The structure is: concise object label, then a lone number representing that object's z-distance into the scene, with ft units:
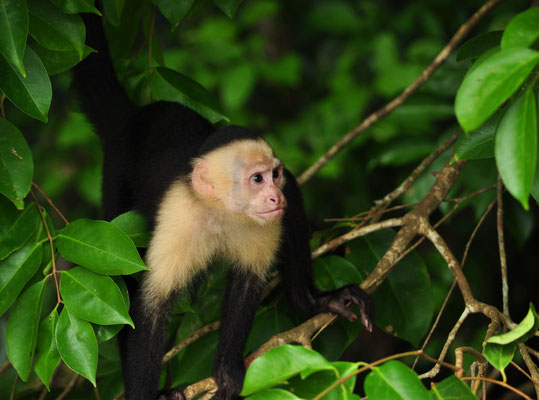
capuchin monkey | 13.82
